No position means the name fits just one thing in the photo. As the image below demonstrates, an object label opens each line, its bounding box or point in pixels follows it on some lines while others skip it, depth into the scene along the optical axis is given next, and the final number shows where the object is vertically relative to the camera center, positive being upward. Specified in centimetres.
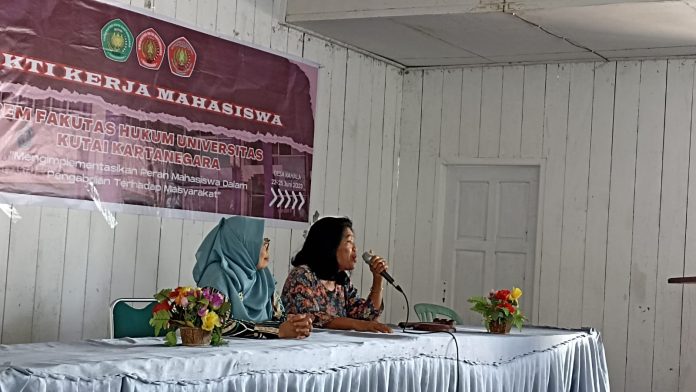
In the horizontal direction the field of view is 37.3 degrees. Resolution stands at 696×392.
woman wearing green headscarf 463 -17
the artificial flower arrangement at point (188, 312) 353 -30
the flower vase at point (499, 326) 525 -40
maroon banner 498 +61
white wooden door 785 +10
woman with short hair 501 -21
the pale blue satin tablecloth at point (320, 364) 289 -45
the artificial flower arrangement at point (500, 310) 525 -33
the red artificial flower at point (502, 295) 528 -25
